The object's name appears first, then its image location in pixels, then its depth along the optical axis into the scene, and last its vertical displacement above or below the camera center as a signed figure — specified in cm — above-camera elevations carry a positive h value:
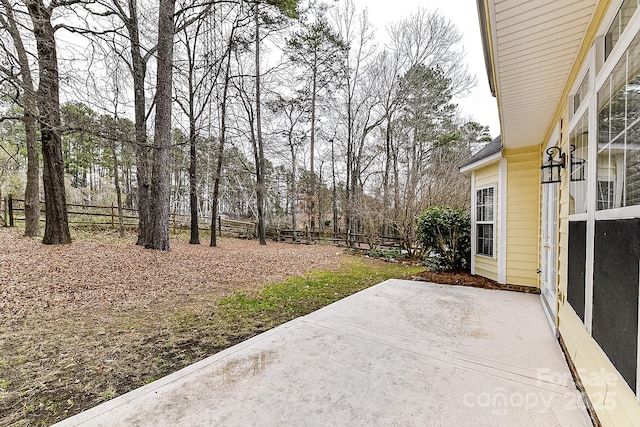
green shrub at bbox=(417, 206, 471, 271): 638 -43
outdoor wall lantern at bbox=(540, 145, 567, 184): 287 +64
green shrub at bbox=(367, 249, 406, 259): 954 -127
